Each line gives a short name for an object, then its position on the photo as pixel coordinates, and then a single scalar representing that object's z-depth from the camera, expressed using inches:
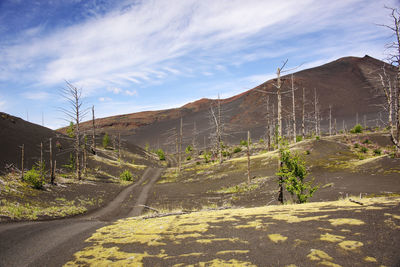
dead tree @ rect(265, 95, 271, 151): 1726.1
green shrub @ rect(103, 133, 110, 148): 2538.1
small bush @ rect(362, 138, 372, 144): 1469.7
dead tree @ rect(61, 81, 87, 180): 1151.6
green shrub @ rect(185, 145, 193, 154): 3211.1
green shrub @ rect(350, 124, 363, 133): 1924.2
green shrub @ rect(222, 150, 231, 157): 2045.5
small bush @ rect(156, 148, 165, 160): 3072.6
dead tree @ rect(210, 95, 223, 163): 1579.0
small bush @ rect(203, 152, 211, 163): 1970.6
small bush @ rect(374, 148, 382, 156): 1131.5
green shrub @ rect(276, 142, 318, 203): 437.1
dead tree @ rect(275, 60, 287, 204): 515.9
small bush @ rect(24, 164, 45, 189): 777.6
